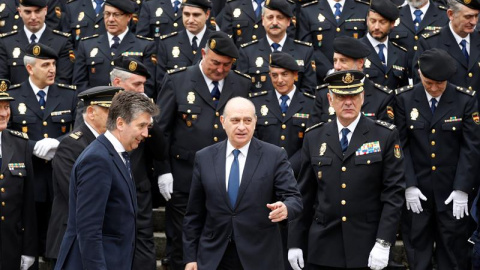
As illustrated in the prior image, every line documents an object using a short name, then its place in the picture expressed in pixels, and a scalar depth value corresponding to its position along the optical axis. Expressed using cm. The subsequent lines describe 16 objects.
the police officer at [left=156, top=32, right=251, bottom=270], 1917
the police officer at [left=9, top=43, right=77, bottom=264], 2019
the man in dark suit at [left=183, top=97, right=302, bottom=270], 1509
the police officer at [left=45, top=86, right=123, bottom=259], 1547
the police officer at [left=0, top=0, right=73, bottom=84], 2241
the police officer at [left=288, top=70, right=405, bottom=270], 1642
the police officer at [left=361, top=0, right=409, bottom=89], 2061
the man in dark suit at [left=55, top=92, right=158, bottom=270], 1260
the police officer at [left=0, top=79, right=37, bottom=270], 1845
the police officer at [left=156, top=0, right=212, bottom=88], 2175
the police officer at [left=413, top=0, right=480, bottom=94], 2036
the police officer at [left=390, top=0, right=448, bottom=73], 2256
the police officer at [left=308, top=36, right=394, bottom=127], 1875
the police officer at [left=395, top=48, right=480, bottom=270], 1855
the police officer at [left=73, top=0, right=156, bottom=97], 2191
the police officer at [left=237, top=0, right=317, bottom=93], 2087
